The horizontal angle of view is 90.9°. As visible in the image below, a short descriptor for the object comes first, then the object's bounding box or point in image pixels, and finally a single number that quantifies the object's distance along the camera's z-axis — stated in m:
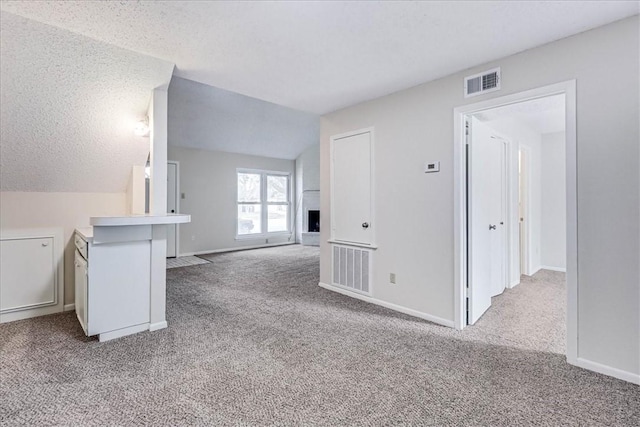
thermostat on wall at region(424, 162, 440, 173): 2.88
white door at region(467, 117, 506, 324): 2.83
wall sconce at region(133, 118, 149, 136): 2.82
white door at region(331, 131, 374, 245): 3.53
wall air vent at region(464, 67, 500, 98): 2.50
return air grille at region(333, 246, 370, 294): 3.54
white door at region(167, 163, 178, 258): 6.28
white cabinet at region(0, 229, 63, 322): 2.86
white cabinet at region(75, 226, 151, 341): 2.41
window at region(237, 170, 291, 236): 7.70
